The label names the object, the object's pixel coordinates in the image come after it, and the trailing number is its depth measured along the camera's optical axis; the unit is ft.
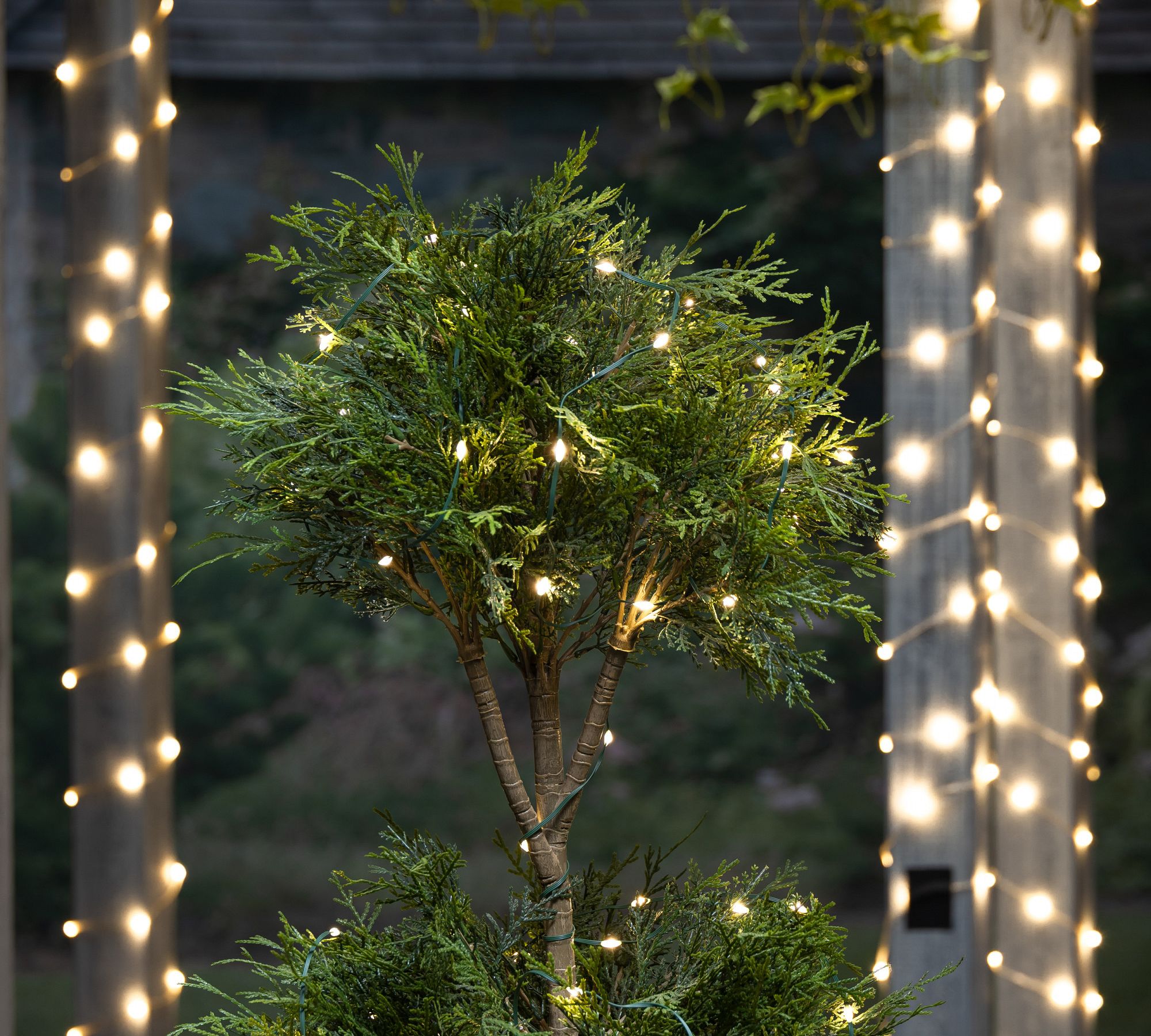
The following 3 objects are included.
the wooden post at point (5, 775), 18.39
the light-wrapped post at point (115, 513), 18.39
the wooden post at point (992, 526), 18.52
